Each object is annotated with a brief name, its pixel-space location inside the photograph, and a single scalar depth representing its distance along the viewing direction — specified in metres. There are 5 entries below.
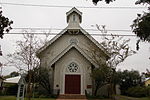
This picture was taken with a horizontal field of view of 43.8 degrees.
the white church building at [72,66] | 22.45
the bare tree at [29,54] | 17.05
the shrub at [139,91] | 22.21
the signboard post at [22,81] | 11.46
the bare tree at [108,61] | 17.89
